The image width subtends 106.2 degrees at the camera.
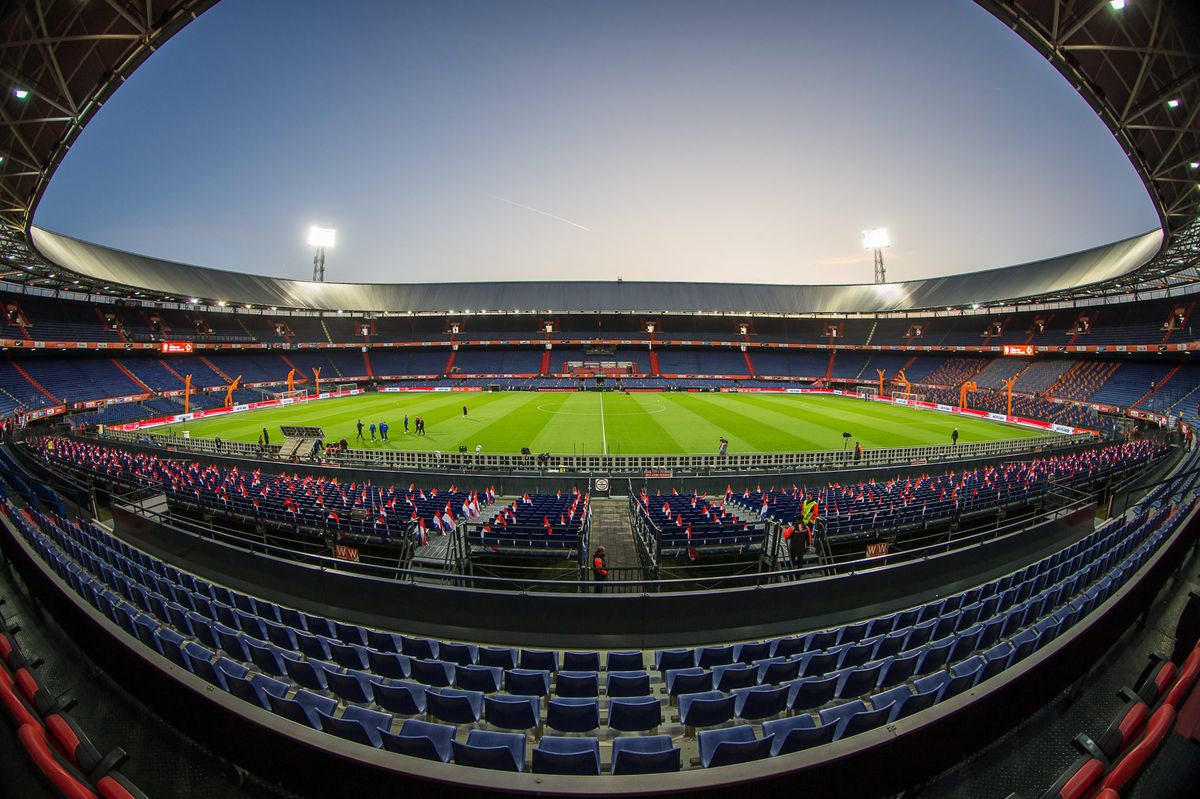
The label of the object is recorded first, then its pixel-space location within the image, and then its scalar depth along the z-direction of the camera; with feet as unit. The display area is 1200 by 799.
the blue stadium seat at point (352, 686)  17.35
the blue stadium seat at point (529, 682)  18.20
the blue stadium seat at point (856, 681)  17.93
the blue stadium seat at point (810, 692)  17.19
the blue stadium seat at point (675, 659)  21.07
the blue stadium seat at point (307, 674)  18.25
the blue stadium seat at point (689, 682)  18.33
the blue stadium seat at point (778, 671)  19.48
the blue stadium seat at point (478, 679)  18.78
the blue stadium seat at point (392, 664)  19.86
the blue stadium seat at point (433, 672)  19.04
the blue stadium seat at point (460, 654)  21.11
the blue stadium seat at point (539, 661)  20.38
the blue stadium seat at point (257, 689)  15.49
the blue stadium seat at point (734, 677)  18.92
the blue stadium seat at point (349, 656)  20.25
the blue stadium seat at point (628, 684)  18.15
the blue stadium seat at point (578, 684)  18.22
